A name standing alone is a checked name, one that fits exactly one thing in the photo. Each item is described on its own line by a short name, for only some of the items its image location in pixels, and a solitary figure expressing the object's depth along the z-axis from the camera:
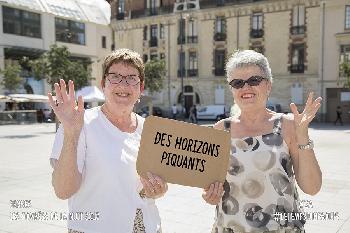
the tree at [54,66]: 20.31
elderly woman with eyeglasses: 2.23
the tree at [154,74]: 32.50
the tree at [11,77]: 31.88
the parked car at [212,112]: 32.75
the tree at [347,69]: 24.95
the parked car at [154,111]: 32.67
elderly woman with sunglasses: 2.44
